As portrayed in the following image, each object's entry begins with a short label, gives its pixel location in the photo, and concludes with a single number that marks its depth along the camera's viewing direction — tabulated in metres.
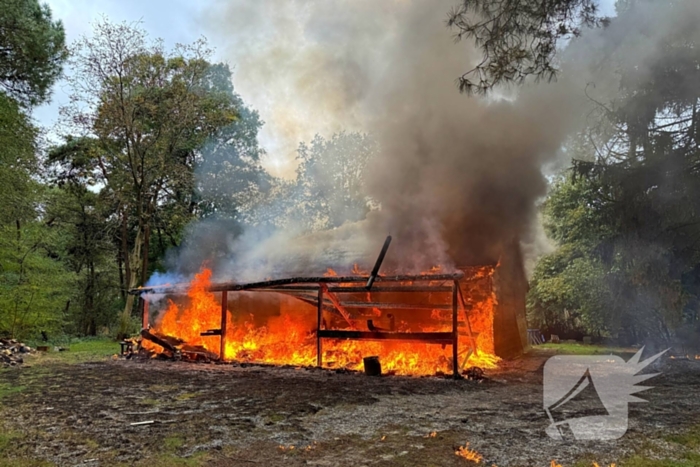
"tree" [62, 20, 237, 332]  18.78
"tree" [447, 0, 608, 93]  6.46
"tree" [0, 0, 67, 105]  12.75
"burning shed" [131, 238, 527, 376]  10.12
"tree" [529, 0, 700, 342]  10.86
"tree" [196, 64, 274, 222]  25.22
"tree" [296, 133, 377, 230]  34.84
